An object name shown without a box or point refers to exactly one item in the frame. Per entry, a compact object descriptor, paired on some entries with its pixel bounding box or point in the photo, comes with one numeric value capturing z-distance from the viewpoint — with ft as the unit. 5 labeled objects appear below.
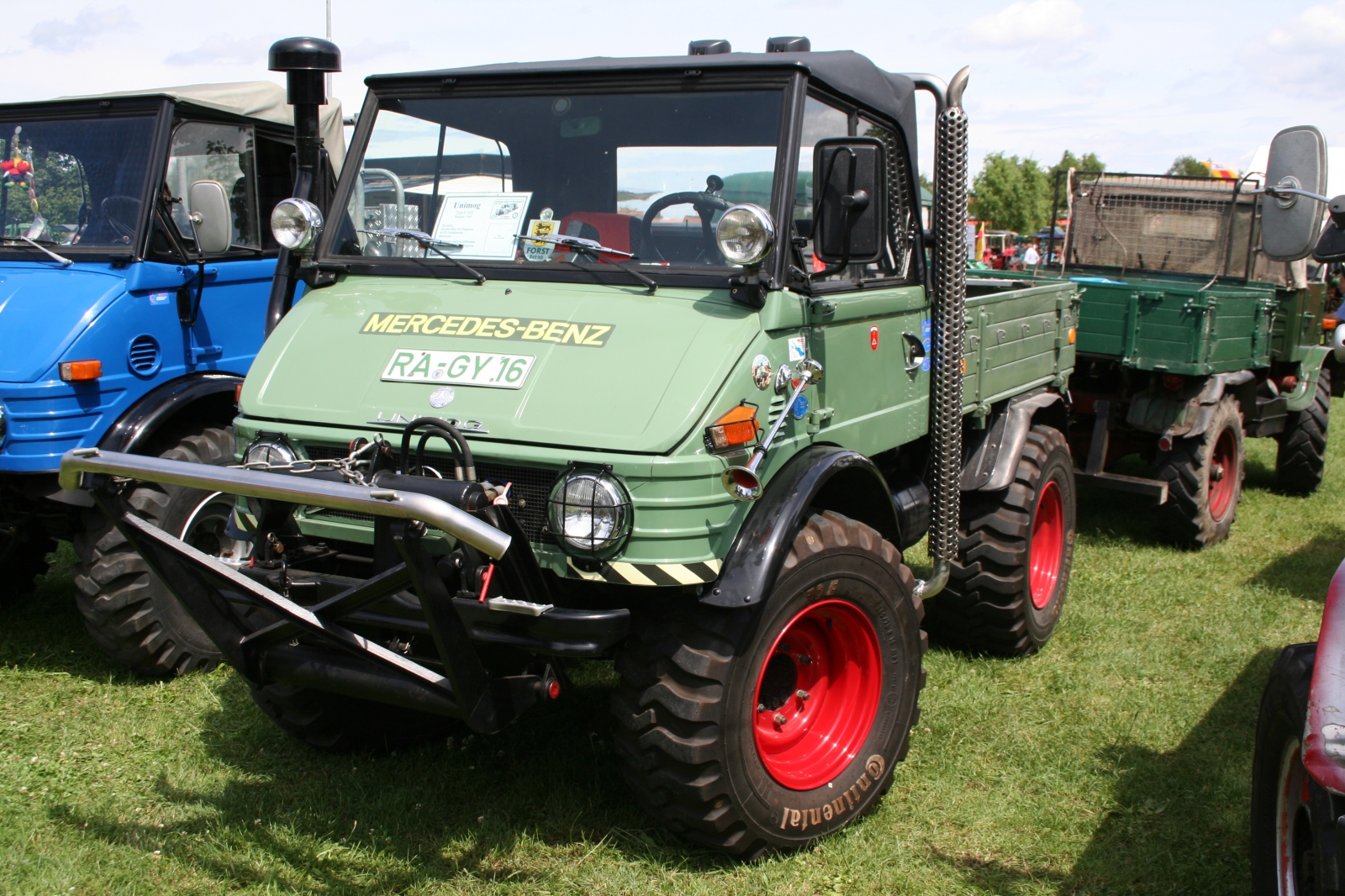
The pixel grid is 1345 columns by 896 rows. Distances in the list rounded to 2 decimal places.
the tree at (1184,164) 197.47
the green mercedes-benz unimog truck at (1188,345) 24.03
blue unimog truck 16.12
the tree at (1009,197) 193.67
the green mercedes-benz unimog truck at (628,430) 10.26
